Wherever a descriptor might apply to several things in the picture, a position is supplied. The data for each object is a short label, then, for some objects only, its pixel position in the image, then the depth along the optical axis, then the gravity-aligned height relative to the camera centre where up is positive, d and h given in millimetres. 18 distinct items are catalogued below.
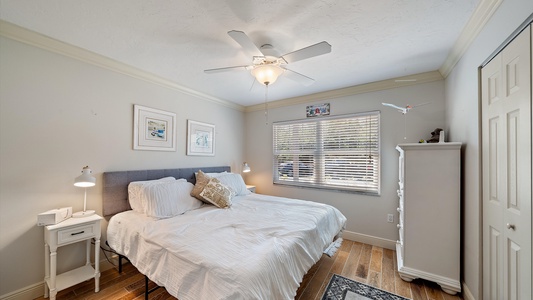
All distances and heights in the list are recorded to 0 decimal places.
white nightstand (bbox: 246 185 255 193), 3978 -741
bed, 1230 -742
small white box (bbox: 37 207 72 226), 1800 -631
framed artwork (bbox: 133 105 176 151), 2682 +319
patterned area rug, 1924 -1424
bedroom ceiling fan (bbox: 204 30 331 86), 1652 +886
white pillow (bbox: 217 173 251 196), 3197 -518
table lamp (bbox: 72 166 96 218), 1968 -312
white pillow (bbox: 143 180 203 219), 2207 -590
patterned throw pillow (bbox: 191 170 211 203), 2686 -467
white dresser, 1997 -647
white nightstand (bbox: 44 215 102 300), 1768 -902
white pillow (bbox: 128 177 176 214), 2318 -533
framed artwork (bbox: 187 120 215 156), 3385 +235
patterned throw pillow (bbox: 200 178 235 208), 2619 -590
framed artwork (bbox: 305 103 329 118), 3561 +797
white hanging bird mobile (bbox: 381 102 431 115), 2554 +594
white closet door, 1160 -116
